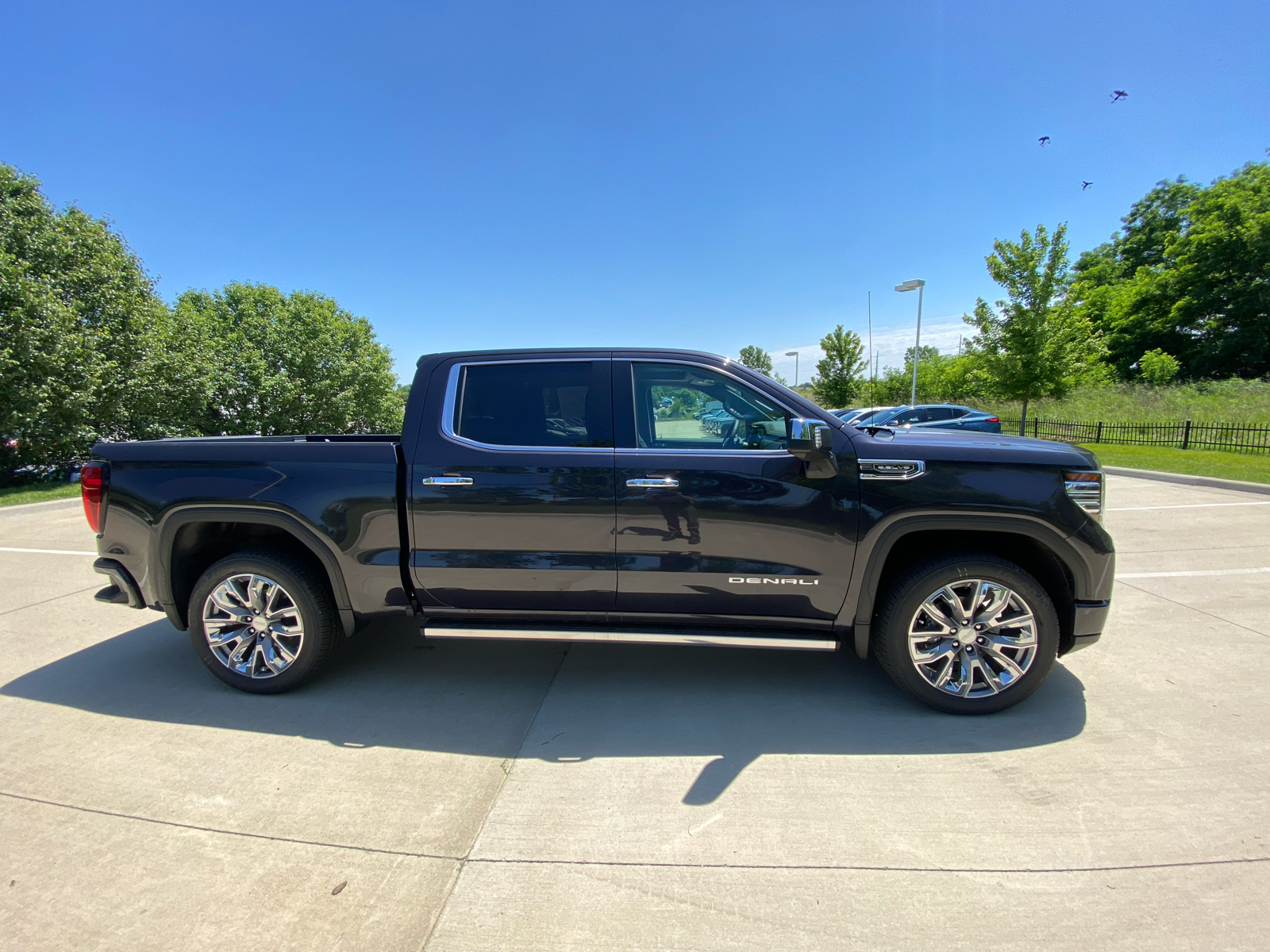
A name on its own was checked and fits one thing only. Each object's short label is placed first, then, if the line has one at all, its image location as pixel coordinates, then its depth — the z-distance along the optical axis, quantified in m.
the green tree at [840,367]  37.06
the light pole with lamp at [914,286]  24.09
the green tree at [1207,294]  31.48
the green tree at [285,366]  19.61
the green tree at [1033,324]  18.56
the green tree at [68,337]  10.94
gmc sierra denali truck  3.05
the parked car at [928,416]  17.41
